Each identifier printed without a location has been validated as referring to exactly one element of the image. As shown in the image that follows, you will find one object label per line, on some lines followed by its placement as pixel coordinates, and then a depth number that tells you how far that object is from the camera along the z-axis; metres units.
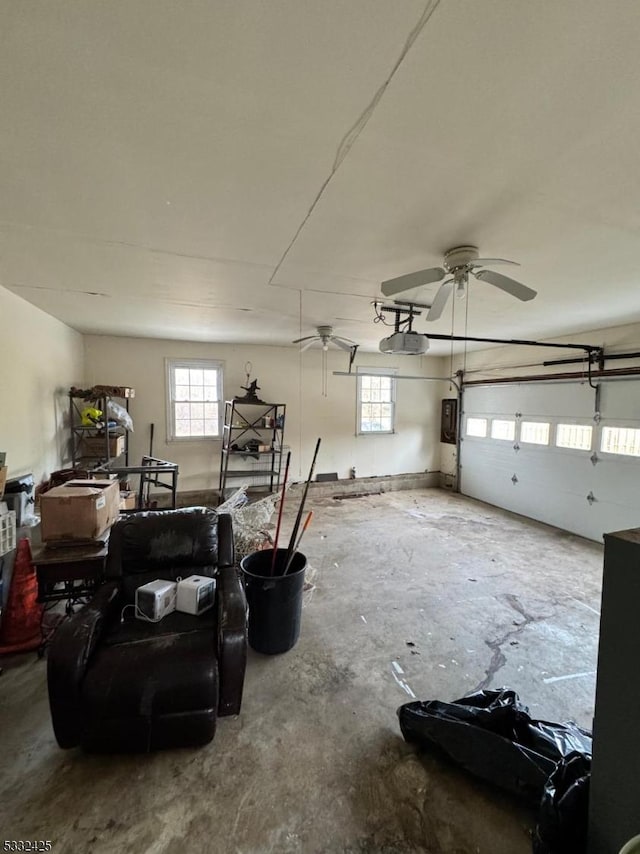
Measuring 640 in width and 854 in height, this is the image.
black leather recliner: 1.58
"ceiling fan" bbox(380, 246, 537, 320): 2.03
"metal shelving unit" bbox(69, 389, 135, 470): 4.35
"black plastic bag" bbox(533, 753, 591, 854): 1.22
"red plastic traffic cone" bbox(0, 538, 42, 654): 2.29
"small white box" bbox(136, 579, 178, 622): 1.95
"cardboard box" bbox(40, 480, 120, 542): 2.11
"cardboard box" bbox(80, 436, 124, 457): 4.40
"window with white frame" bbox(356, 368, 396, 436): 6.86
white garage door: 4.26
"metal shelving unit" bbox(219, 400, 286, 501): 5.75
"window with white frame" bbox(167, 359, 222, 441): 5.71
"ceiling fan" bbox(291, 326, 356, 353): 4.50
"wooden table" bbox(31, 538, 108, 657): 2.05
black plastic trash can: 2.31
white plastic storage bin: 2.15
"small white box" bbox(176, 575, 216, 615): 2.02
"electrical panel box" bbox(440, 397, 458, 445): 7.05
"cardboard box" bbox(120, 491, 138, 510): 3.92
